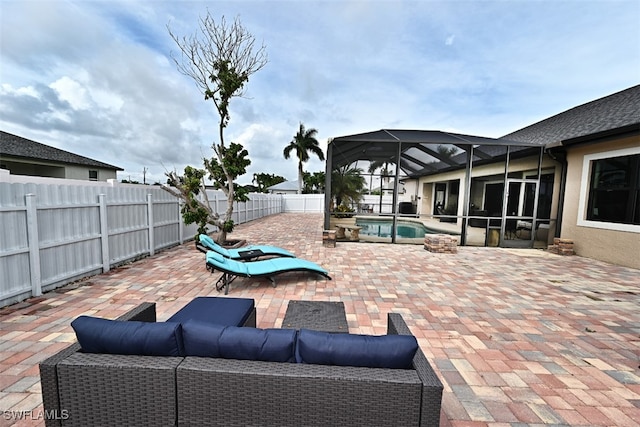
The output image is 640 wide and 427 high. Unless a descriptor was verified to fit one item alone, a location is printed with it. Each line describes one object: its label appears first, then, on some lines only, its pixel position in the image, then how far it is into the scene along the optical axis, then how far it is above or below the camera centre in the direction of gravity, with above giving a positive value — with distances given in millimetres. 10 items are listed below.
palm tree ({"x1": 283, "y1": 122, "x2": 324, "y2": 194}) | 30297 +5568
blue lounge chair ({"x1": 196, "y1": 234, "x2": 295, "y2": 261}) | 6086 -1419
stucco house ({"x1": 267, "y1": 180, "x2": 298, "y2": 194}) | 39688 +958
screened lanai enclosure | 9539 +258
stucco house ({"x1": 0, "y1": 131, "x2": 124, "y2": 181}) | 15928 +1786
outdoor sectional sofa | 1459 -1120
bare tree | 7574 +3472
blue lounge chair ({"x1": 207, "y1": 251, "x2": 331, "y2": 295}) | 4707 -1407
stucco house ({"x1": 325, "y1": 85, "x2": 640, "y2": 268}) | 7738 +864
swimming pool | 9820 -1145
